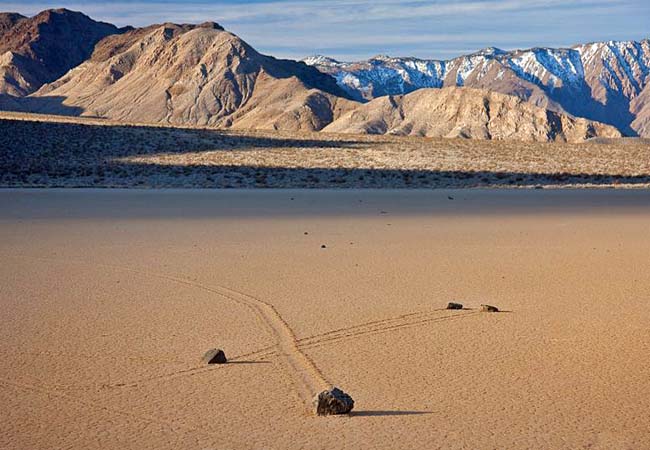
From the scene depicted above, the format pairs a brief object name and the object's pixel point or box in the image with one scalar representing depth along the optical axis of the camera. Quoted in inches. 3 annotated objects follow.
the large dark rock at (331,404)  353.7
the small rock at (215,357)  429.4
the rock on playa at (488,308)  559.2
